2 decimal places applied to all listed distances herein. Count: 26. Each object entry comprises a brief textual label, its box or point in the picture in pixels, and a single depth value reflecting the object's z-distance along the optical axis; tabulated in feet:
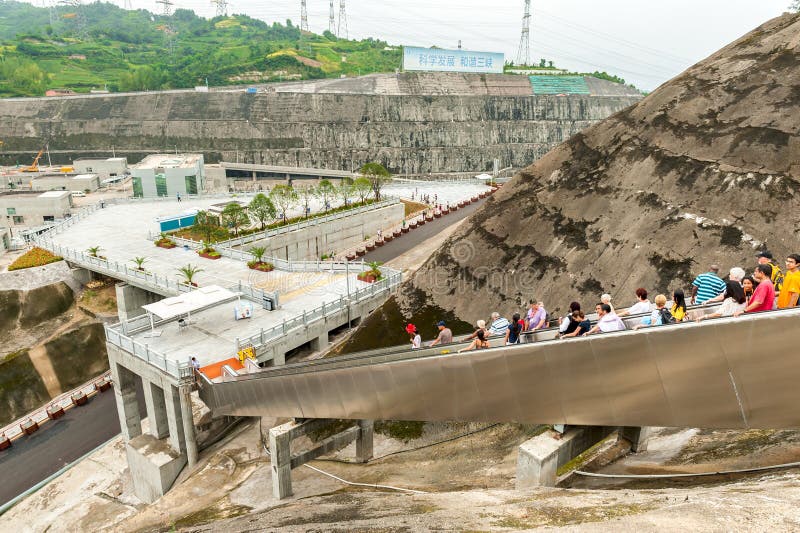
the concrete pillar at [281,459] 62.18
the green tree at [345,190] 204.54
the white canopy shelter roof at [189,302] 93.04
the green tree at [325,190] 200.33
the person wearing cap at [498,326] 51.27
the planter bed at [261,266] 133.69
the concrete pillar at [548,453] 42.11
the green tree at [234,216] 165.17
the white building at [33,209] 204.44
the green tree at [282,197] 181.57
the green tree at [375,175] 214.07
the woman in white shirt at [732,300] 35.76
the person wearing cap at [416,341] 55.06
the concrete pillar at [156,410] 88.86
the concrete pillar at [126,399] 93.71
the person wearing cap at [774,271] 38.61
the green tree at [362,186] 203.51
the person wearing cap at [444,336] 52.80
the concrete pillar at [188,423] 82.17
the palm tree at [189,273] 120.67
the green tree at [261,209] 168.55
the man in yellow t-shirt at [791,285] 35.55
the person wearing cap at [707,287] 43.55
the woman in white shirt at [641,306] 41.71
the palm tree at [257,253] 133.80
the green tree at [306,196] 190.01
